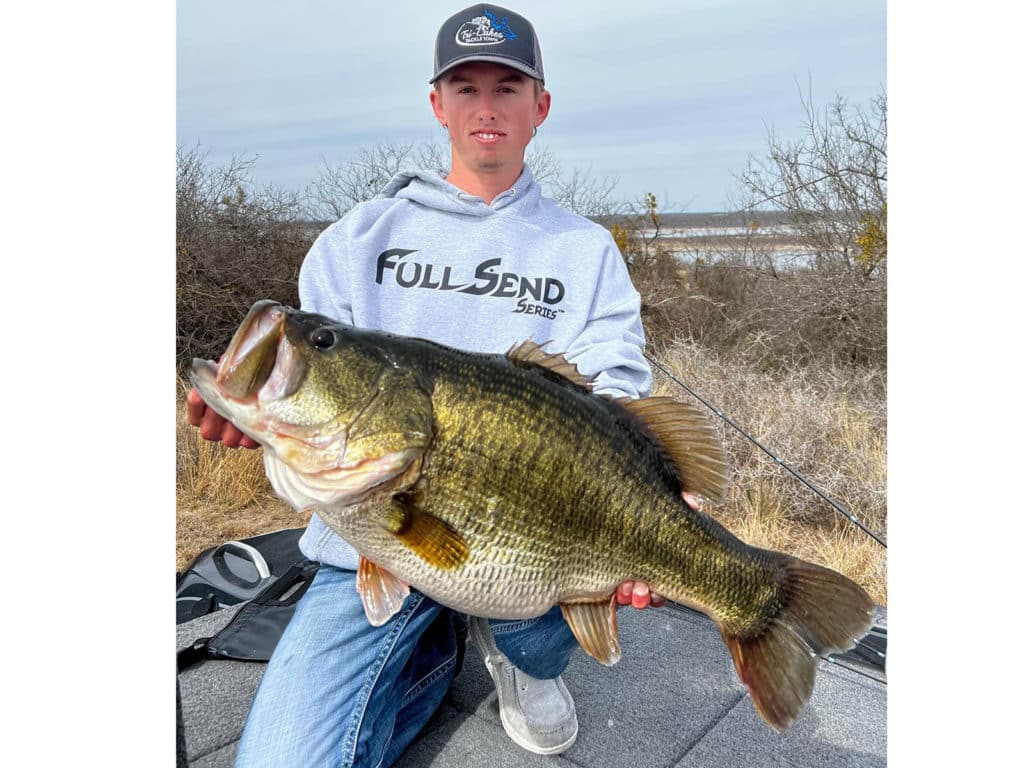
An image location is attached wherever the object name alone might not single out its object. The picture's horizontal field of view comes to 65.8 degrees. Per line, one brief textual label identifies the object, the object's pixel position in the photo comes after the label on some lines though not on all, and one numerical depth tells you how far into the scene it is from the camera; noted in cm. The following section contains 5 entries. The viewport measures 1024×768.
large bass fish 123
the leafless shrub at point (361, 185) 690
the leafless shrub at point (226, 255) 586
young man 190
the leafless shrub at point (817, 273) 575
